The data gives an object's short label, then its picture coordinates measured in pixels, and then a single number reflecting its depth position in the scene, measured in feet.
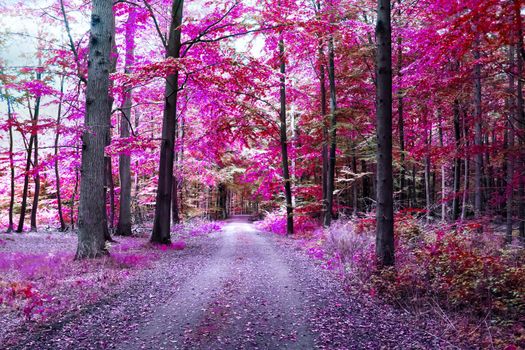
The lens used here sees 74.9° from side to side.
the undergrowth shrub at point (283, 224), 60.85
